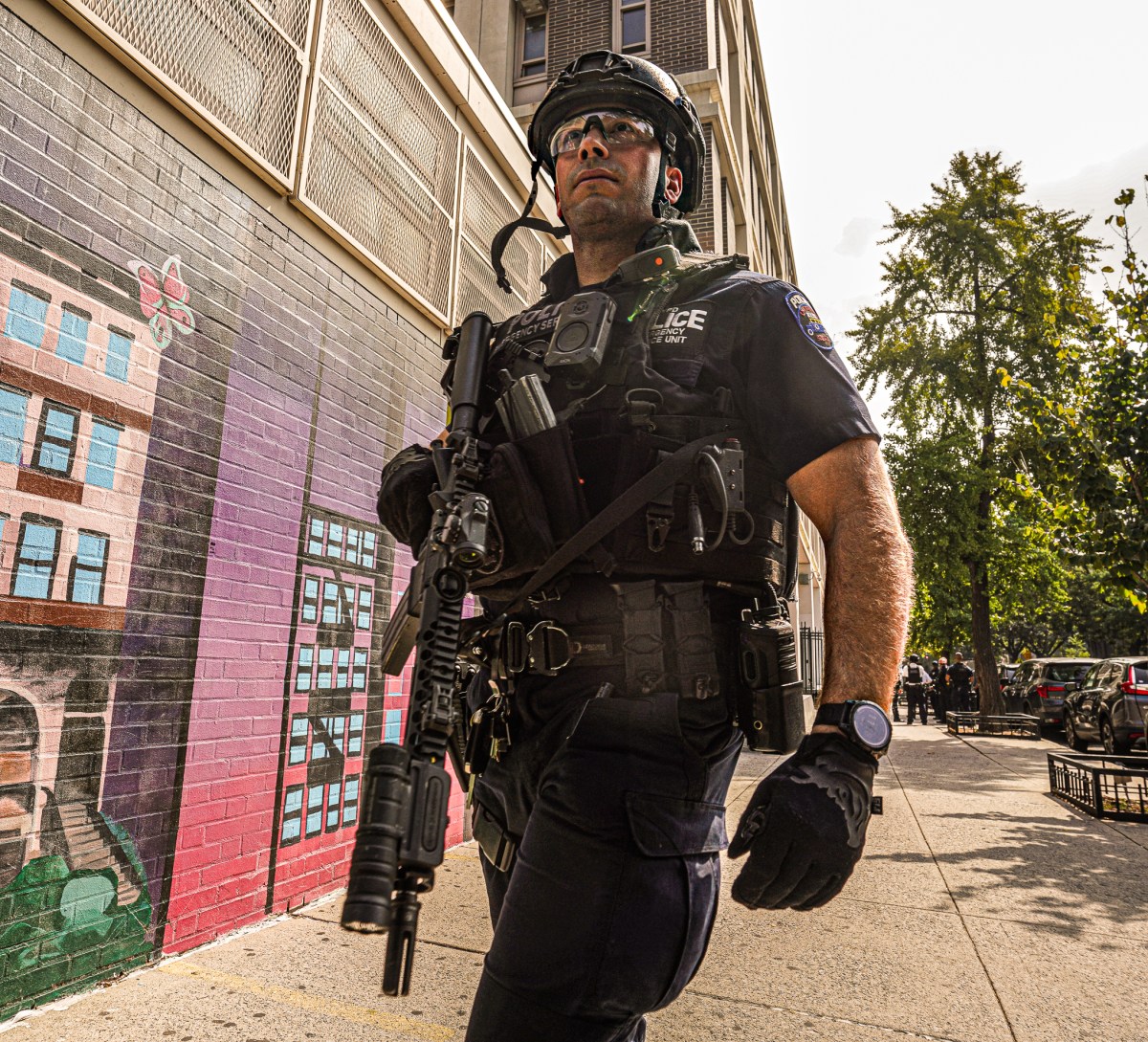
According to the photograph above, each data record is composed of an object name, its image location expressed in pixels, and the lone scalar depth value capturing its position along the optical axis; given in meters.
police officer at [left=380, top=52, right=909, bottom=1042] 1.18
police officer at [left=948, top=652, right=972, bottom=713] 21.81
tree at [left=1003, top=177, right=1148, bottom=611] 7.30
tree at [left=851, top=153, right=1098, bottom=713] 16.77
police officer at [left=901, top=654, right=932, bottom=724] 20.50
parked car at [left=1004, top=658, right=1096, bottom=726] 17.03
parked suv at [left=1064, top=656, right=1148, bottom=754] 12.16
